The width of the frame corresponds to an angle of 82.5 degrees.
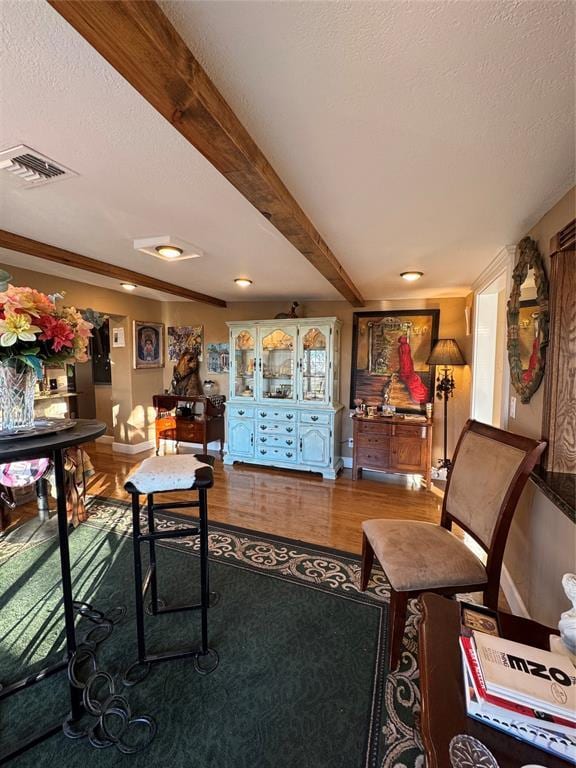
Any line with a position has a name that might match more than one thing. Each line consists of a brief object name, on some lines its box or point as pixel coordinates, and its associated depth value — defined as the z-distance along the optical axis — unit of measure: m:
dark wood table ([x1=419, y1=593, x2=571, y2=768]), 0.63
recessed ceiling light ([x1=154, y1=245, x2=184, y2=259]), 2.32
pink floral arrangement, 1.14
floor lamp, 3.54
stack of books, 0.65
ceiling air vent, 1.32
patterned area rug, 1.22
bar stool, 1.39
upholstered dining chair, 1.45
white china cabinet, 4.04
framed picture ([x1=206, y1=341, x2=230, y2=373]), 4.82
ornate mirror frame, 1.64
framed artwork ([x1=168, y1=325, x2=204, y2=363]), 4.94
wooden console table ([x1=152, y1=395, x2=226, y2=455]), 4.48
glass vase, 1.26
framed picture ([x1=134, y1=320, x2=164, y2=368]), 4.69
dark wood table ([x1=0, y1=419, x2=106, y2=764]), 1.10
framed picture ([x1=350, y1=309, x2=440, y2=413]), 3.98
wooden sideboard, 3.61
